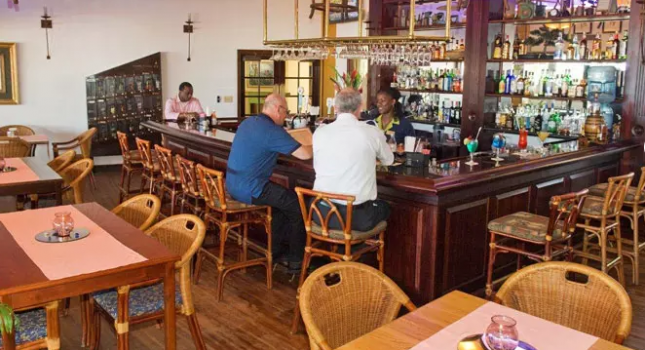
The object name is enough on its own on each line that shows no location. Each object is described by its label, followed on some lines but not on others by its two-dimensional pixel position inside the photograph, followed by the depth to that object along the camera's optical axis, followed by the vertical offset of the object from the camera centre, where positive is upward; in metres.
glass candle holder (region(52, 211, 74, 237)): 3.07 -0.72
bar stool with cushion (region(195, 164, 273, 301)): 4.60 -1.06
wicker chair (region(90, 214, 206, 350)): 2.92 -1.11
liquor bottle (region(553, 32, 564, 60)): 6.85 +0.44
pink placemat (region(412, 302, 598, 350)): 2.04 -0.85
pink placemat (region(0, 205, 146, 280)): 2.66 -0.80
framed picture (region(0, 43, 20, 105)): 9.16 +0.10
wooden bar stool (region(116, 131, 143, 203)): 7.14 -0.93
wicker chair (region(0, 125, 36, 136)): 8.88 -0.73
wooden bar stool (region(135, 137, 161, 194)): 6.48 -0.89
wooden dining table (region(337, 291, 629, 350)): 2.05 -0.86
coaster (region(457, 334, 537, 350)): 1.96 -0.83
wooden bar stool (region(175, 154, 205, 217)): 5.00 -0.81
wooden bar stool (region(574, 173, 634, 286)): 4.62 -0.97
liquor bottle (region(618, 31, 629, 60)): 6.31 +0.41
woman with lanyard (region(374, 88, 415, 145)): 6.08 -0.32
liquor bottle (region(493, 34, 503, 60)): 7.30 +0.46
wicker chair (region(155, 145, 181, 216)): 5.77 -0.85
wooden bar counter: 4.09 -0.88
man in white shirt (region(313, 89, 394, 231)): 3.93 -0.50
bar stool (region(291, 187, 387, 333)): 3.84 -0.97
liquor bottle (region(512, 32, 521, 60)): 7.23 +0.44
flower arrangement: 6.66 +0.04
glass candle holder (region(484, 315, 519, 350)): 1.89 -0.77
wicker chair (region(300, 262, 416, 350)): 2.40 -0.88
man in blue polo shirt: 4.53 -0.57
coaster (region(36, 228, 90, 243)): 3.03 -0.78
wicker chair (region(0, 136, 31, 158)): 7.13 -0.81
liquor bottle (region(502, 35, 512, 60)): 7.25 +0.42
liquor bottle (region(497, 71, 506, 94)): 7.37 +0.00
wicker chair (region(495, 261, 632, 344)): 2.42 -0.87
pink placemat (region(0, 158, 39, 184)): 4.68 -0.76
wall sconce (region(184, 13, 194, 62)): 10.43 +0.93
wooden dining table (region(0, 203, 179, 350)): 2.51 -0.81
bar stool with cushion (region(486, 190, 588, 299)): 3.95 -0.95
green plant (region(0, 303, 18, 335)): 1.75 -0.69
